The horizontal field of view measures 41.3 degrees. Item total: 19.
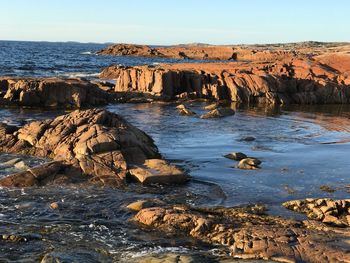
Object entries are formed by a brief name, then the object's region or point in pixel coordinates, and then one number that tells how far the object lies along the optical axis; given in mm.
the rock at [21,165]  14852
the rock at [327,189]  13409
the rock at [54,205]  11188
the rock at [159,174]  13695
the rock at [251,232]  8570
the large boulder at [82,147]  13445
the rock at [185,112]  29745
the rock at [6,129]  17967
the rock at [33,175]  12867
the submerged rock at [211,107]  32394
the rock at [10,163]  15006
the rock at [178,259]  8125
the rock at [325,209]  10691
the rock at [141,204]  11289
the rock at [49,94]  31312
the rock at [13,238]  9133
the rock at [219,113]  28719
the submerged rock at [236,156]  17072
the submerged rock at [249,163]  15852
